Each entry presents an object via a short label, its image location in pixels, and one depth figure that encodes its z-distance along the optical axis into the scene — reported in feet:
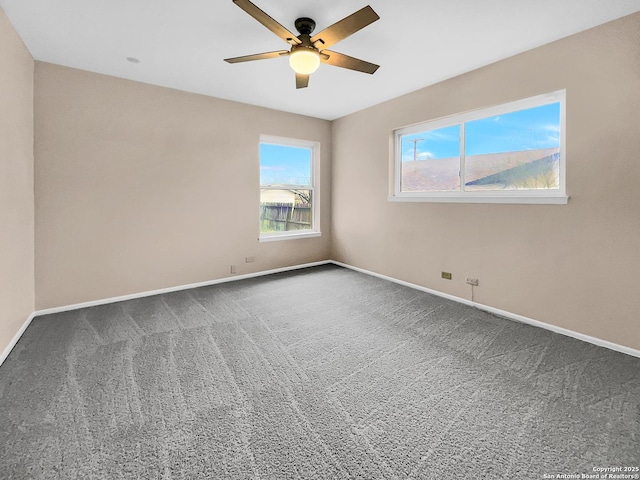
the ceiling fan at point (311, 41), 6.25
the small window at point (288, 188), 15.90
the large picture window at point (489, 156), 9.41
